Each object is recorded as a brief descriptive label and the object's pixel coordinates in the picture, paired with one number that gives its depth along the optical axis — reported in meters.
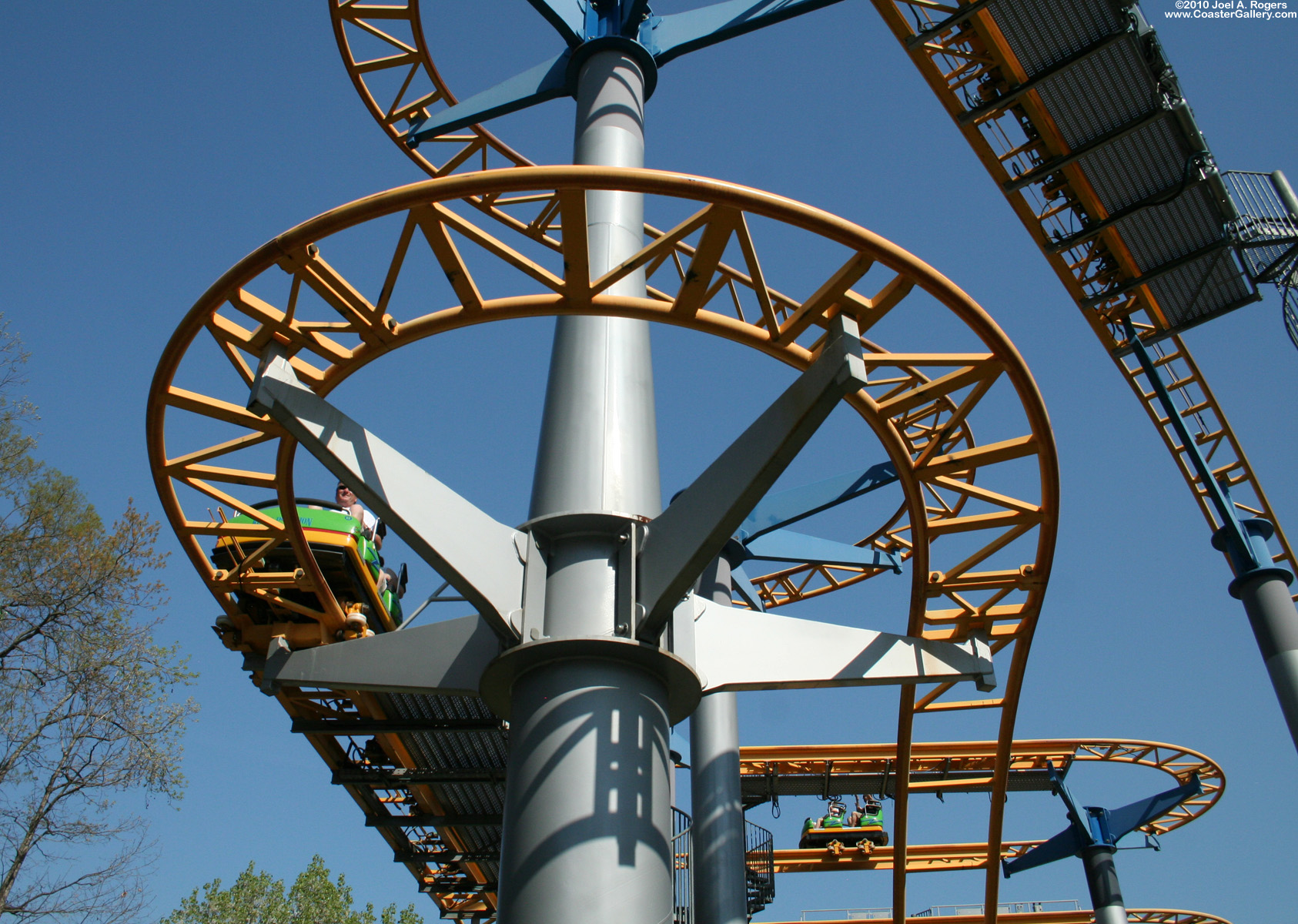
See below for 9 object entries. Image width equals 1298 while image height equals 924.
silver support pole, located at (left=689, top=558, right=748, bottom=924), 15.29
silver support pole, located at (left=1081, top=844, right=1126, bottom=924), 23.45
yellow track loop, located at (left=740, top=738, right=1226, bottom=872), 24.25
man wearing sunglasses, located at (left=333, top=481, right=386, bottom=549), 13.37
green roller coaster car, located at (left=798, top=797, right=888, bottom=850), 27.22
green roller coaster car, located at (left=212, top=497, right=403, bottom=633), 12.18
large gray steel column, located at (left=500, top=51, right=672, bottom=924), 7.30
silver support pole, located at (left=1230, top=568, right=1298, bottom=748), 15.66
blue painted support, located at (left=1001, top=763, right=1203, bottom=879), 24.66
